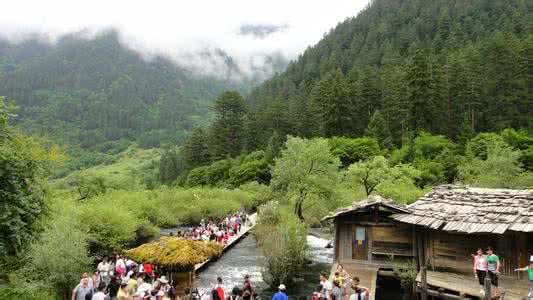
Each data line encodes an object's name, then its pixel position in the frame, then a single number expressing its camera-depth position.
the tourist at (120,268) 20.53
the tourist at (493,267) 14.70
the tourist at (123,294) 15.16
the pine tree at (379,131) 60.44
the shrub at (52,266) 18.06
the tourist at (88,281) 14.54
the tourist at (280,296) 13.93
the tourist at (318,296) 16.11
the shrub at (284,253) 23.88
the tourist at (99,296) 13.92
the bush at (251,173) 66.12
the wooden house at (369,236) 20.56
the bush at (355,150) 56.34
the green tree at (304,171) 37.66
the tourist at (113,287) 18.30
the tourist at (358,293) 13.77
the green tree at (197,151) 86.81
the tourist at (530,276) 13.21
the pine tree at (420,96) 60.50
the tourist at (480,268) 15.02
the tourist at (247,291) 17.35
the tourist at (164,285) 16.85
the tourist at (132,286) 16.20
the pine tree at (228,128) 83.56
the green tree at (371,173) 38.31
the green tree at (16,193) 15.77
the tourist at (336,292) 14.67
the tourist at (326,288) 15.67
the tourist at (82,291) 14.54
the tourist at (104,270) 19.03
